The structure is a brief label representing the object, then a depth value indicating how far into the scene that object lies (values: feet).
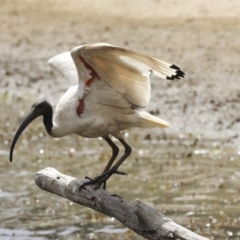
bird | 44.19
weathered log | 36.42
